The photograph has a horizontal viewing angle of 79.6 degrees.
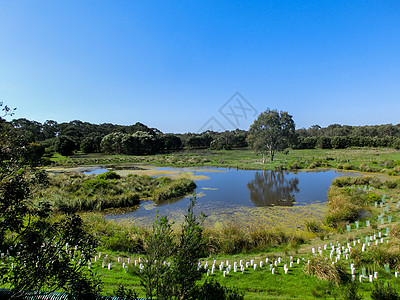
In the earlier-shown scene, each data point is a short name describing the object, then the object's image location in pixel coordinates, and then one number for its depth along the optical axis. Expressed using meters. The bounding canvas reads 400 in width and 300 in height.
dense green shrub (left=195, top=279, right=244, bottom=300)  4.83
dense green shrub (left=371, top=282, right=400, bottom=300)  5.69
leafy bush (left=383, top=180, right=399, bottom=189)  21.39
